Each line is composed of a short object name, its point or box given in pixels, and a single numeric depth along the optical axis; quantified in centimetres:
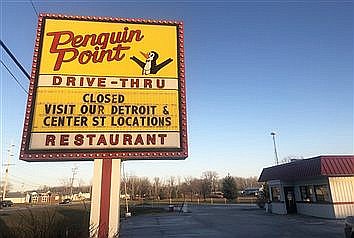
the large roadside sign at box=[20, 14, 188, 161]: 999
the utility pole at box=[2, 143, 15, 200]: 7360
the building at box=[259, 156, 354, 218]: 2505
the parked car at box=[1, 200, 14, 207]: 7453
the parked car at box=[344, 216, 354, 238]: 1026
